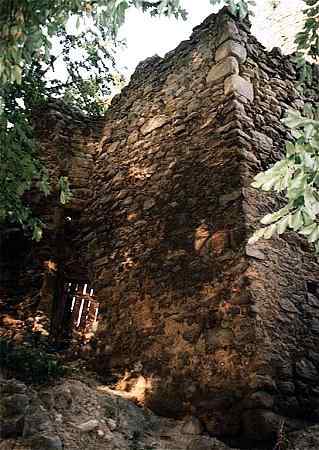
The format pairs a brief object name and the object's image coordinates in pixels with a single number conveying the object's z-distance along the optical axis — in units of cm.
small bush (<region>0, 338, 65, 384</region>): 299
